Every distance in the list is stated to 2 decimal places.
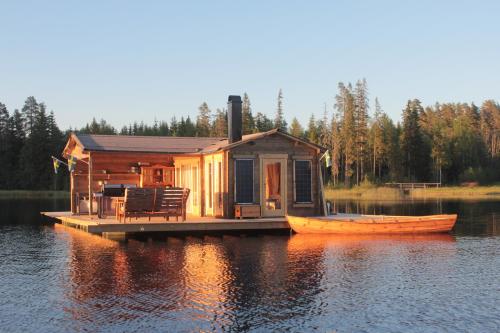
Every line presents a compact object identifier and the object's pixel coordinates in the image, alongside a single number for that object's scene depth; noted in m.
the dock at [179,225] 19.58
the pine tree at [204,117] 106.12
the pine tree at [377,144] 77.81
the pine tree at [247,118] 86.62
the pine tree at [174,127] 101.22
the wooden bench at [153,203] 19.92
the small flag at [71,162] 25.52
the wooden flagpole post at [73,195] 27.84
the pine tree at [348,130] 76.69
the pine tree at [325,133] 83.81
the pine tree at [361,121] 77.06
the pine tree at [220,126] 93.24
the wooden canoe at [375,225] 20.22
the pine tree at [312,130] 83.94
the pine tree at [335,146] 77.50
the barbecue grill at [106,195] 24.00
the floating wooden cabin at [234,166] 22.28
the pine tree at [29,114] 86.81
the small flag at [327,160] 23.17
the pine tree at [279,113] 94.00
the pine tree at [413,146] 77.88
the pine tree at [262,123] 99.06
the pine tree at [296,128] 93.44
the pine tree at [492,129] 97.22
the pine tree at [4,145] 80.94
